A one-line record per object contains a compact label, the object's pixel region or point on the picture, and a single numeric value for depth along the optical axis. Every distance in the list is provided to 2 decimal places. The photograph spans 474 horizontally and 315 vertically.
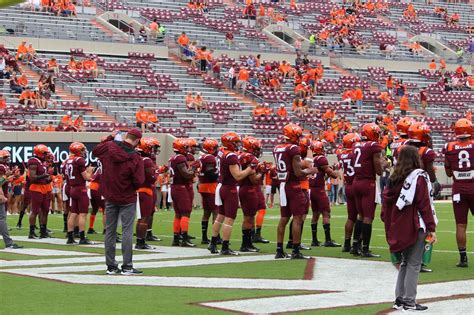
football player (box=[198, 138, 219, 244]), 16.03
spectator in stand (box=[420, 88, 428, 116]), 40.66
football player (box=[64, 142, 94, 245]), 16.73
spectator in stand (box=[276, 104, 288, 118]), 35.16
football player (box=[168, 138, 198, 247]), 15.99
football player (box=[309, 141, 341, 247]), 15.95
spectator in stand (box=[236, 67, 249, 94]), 36.72
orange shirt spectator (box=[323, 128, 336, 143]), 33.66
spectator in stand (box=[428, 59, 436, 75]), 45.66
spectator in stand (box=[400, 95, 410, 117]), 39.19
